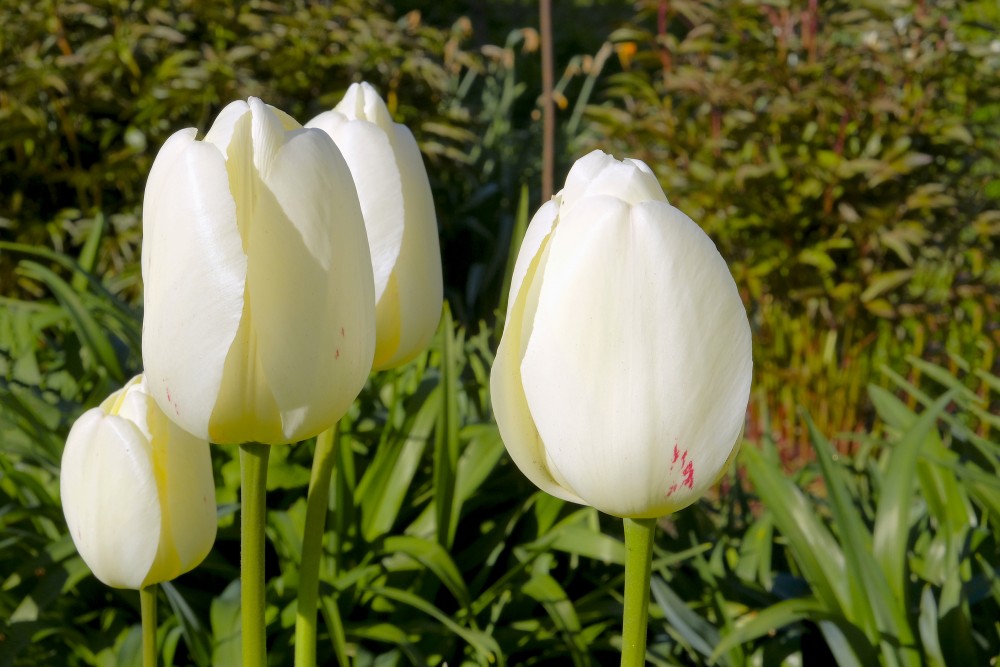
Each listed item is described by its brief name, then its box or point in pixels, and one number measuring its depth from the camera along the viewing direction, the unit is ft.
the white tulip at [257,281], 1.38
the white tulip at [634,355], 1.33
